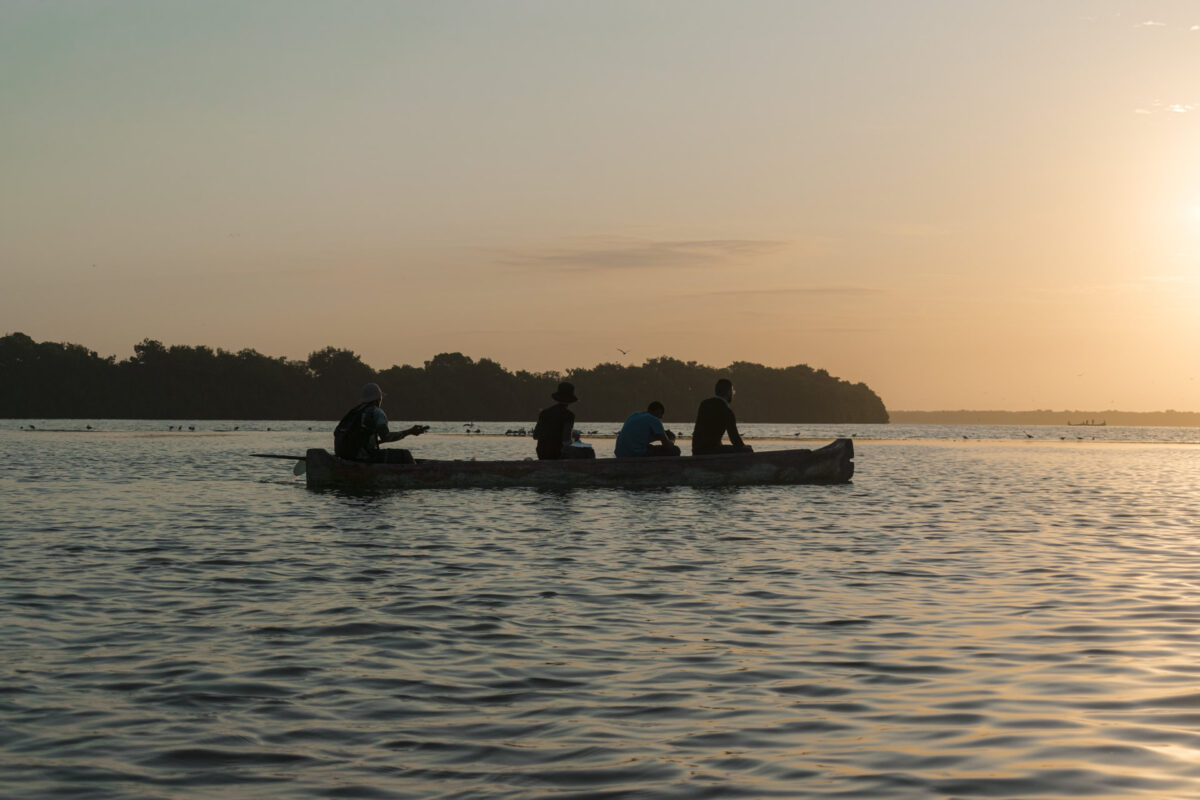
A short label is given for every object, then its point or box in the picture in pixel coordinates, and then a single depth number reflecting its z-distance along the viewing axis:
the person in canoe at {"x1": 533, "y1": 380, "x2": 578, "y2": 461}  25.53
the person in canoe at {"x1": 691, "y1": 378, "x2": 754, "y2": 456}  25.52
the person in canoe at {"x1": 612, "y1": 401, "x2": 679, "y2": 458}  25.56
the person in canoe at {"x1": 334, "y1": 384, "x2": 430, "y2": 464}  23.98
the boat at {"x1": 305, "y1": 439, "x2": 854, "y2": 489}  24.47
